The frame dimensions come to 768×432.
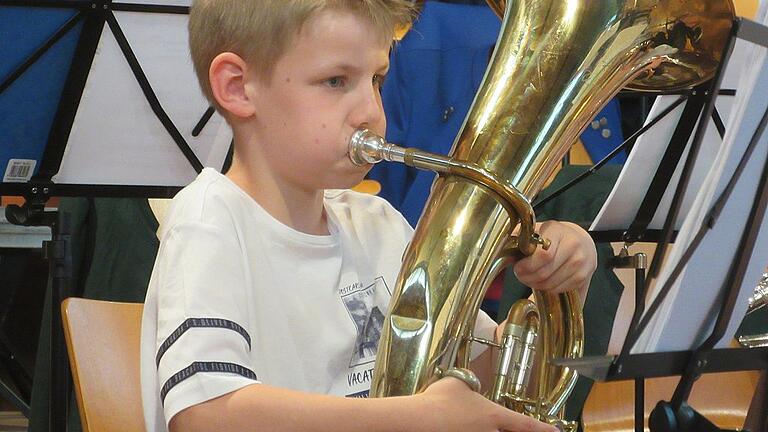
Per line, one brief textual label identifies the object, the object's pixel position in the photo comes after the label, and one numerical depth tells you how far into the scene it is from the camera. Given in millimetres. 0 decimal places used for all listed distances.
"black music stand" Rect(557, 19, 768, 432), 2728
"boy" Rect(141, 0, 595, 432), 2868
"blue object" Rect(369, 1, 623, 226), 4343
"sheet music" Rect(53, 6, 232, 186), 3508
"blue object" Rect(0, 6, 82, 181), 3465
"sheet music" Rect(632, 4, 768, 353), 2751
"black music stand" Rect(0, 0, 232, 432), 3467
